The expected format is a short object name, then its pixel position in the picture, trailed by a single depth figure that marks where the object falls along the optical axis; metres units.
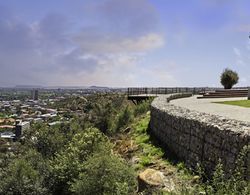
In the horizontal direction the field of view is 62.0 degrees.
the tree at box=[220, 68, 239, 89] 23.09
